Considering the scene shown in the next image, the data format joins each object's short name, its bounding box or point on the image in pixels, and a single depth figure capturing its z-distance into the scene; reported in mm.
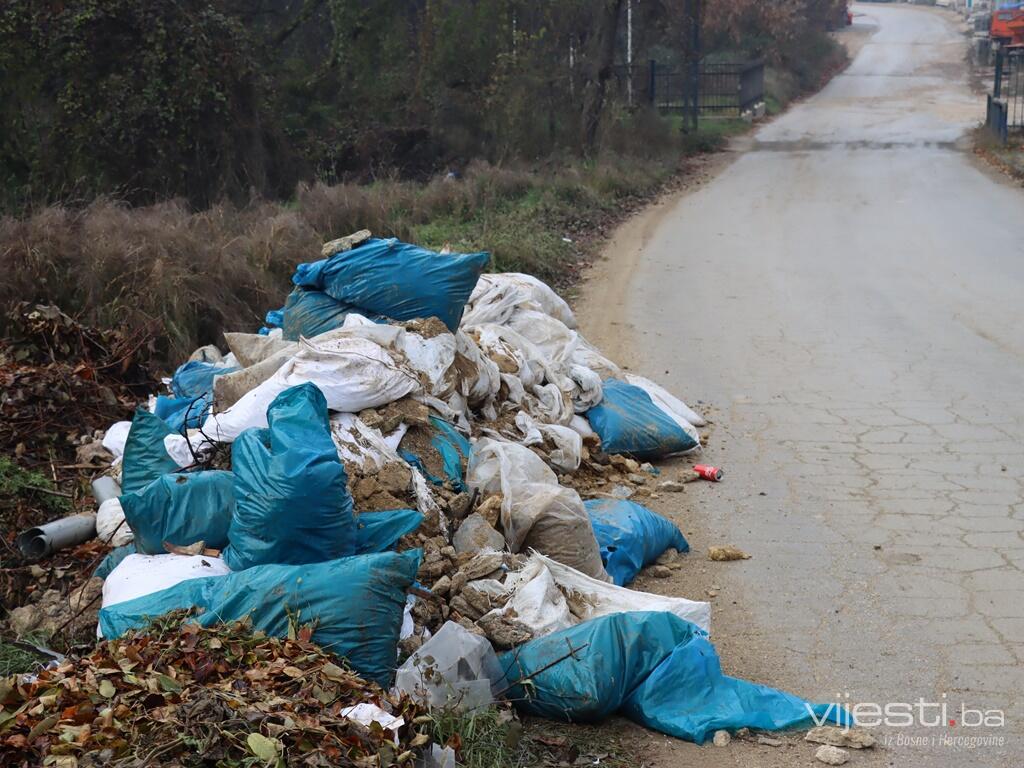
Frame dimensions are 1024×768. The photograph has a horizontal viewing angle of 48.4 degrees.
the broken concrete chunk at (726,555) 5070
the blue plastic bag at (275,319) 7016
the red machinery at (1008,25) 35406
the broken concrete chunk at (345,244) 6250
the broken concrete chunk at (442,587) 4020
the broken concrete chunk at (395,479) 4473
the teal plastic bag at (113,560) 4348
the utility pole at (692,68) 25484
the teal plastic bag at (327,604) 3416
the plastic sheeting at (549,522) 4535
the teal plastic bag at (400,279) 5957
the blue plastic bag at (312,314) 6035
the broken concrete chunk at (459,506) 4621
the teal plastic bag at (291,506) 3828
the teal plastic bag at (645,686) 3602
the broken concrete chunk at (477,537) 4438
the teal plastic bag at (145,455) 4730
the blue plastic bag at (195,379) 5922
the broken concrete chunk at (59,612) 4145
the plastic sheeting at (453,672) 3471
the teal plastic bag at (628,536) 4812
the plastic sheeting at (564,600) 3957
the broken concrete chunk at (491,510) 4594
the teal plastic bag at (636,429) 6262
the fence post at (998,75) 24562
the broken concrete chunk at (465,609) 3941
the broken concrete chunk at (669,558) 5039
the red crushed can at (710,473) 6082
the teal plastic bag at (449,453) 4852
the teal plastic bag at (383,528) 4082
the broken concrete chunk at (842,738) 3525
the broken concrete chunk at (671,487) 5961
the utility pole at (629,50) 25420
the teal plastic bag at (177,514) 4211
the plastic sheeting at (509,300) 7145
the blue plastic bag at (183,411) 5041
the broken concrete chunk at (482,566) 4129
